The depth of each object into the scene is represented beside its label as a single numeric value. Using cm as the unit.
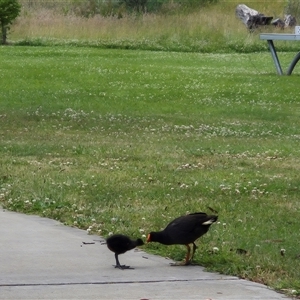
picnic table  4476
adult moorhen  1132
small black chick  1129
